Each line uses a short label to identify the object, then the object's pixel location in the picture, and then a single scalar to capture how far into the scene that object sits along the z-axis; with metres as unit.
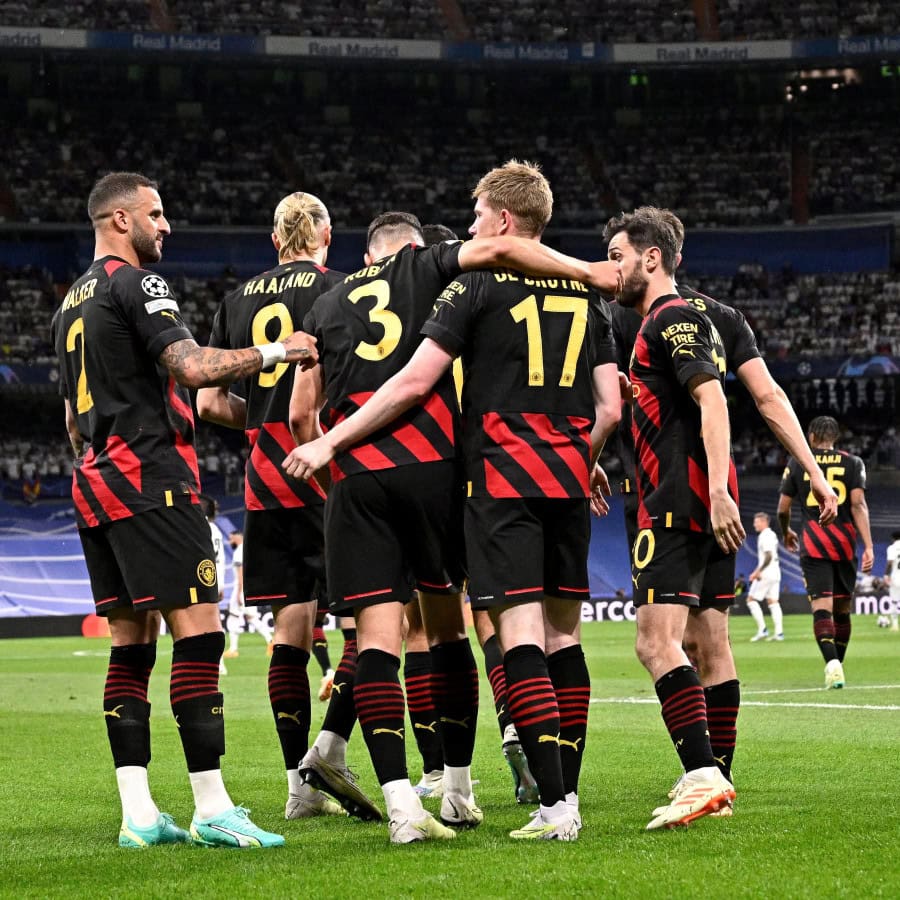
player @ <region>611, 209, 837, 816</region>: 12.55
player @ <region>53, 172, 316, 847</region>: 10.81
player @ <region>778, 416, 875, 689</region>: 27.28
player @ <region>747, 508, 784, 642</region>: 48.31
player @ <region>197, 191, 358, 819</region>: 13.04
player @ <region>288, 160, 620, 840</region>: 10.55
